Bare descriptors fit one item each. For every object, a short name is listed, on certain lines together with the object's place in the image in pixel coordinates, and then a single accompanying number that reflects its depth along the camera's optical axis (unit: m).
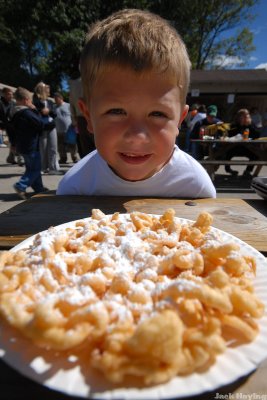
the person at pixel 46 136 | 5.51
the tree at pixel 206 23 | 16.59
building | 14.26
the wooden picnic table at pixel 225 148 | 5.42
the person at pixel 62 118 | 7.01
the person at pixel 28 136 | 4.46
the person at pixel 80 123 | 4.20
